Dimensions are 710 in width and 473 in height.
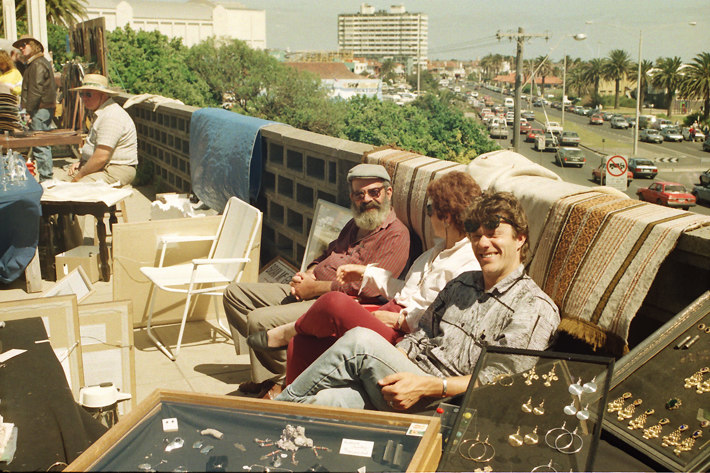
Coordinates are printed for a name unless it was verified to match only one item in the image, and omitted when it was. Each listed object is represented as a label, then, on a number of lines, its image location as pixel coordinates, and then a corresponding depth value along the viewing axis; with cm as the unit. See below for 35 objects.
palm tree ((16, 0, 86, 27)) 5009
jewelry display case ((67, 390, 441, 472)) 171
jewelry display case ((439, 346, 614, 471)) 210
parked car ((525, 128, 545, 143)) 5120
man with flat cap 405
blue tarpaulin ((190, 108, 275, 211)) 668
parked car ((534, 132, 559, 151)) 4522
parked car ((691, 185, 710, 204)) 3659
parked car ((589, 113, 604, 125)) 6488
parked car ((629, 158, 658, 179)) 4438
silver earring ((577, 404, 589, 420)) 220
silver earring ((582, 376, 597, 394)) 224
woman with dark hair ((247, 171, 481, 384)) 338
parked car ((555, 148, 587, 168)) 4709
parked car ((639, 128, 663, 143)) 5386
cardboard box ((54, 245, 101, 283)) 650
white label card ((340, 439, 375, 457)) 178
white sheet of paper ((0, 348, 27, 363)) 255
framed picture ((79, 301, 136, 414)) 345
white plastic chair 511
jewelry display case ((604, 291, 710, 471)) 224
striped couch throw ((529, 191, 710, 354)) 262
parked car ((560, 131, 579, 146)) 5350
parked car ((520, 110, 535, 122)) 6253
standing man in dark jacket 1020
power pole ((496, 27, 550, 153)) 3712
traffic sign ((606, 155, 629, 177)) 2698
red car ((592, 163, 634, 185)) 4222
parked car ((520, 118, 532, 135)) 5475
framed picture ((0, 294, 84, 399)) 299
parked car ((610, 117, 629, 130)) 6141
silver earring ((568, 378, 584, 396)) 226
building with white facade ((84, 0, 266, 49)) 9044
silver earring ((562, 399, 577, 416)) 223
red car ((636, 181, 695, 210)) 3356
